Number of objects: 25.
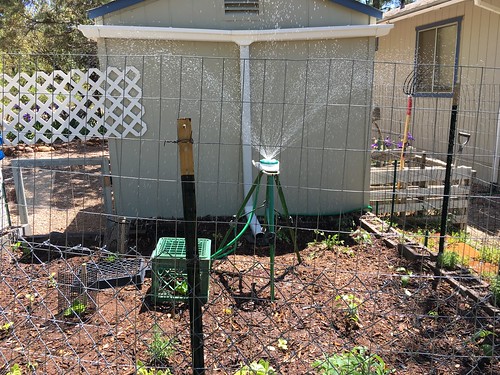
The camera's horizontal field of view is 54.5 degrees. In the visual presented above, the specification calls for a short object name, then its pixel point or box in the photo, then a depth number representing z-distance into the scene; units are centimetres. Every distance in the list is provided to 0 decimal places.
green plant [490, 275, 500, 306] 376
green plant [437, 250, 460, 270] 450
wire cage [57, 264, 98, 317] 370
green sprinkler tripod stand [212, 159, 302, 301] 385
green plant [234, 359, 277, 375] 277
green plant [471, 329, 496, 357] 318
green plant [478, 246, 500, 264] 471
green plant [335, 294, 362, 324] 352
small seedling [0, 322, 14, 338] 346
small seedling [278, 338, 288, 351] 327
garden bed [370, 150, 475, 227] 618
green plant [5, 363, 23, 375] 285
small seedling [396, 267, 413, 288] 430
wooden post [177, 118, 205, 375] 250
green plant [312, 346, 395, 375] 274
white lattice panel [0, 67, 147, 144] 513
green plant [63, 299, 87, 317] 367
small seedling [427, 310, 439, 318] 372
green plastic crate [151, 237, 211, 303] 373
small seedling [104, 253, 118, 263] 426
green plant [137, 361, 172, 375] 283
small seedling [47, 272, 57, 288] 411
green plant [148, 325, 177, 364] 300
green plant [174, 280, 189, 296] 382
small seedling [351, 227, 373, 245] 546
